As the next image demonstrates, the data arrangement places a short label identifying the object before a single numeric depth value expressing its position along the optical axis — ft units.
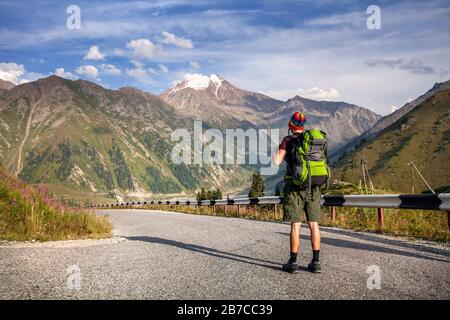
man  20.51
